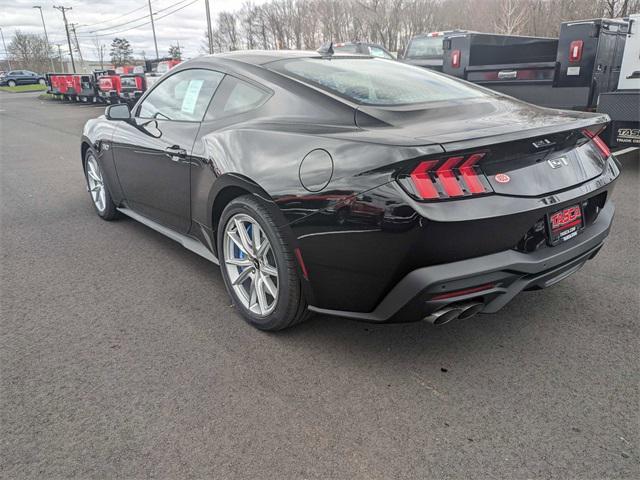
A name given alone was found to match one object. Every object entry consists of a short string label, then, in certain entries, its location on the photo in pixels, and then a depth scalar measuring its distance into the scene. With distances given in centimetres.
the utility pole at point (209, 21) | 3328
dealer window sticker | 343
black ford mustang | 211
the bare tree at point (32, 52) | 7959
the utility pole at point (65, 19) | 6919
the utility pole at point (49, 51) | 7705
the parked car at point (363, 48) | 1604
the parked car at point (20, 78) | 5931
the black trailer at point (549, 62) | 816
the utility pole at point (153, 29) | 5496
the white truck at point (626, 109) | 632
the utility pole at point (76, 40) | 7288
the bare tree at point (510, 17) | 3175
